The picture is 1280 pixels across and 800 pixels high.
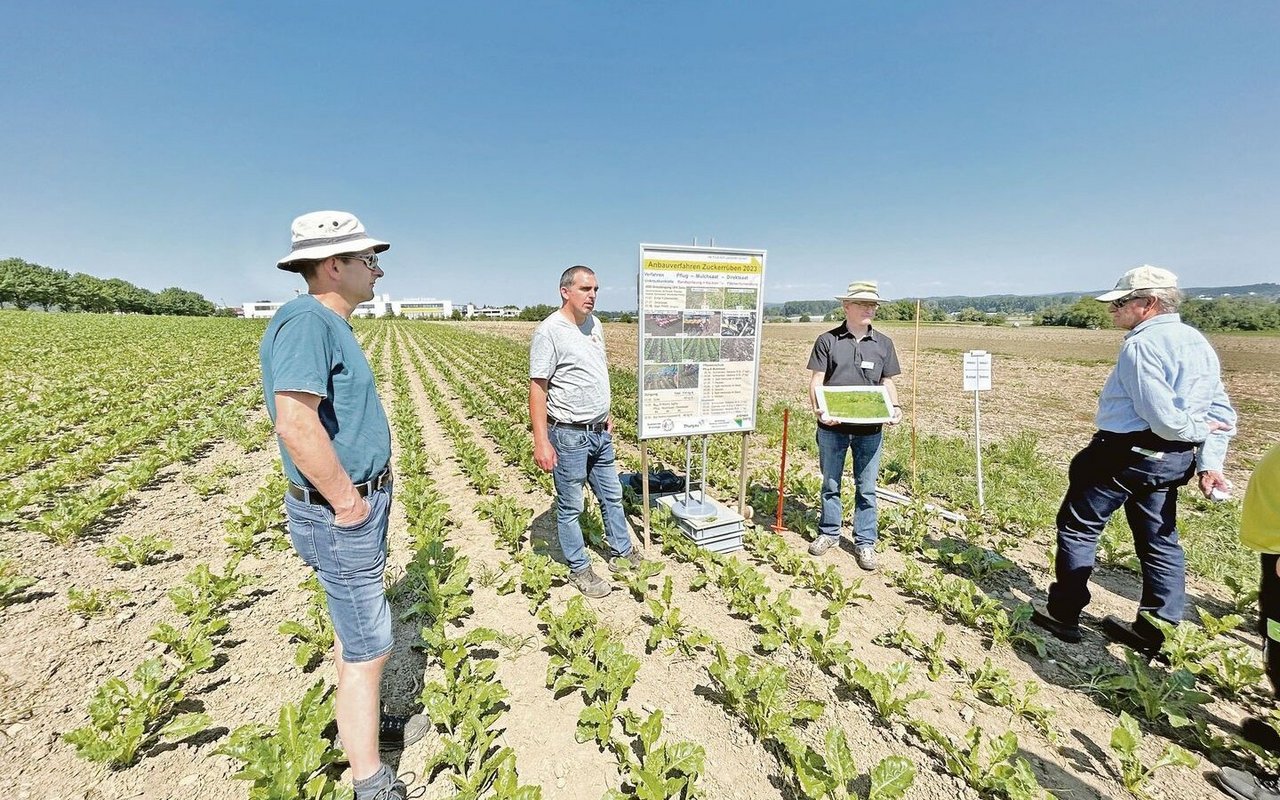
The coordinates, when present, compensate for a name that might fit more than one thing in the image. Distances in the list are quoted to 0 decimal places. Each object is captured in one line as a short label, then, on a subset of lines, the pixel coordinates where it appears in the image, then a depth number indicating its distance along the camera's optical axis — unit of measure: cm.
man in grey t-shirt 401
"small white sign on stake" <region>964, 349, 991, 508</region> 649
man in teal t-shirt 195
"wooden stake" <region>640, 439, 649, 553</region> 477
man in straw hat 479
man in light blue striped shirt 317
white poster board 468
